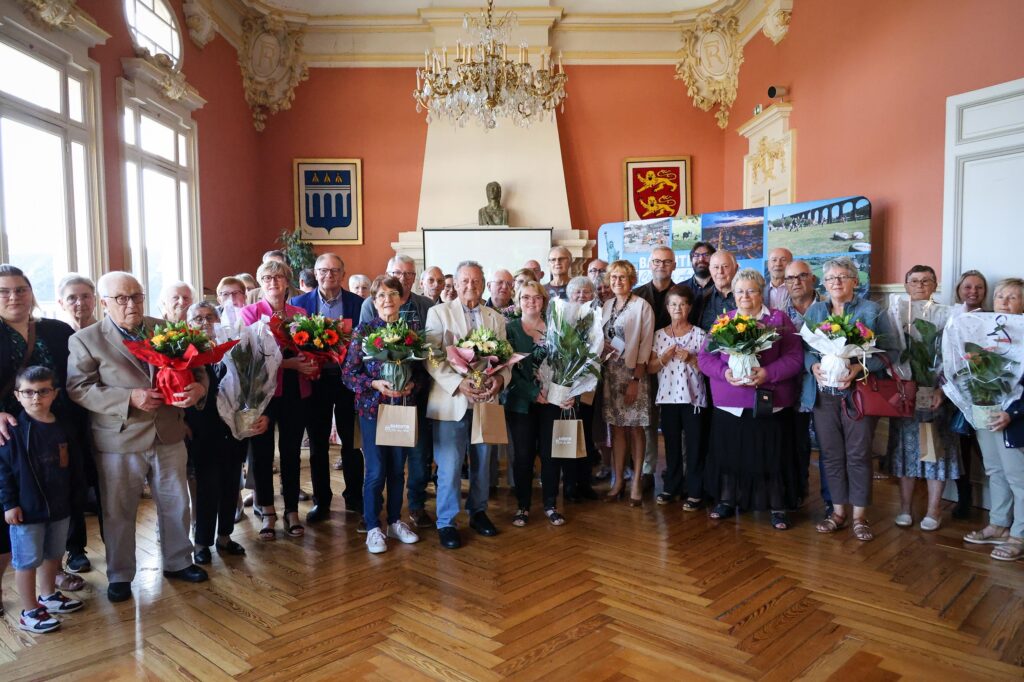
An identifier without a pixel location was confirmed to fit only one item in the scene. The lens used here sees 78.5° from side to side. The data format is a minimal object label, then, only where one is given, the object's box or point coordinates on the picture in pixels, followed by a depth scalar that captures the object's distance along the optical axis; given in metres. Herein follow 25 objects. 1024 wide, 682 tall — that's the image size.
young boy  2.56
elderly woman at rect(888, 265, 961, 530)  3.72
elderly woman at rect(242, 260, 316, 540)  3.65
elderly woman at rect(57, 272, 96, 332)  3.18
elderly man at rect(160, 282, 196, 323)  3.43
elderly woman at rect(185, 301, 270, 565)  3.22
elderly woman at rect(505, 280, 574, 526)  3.78
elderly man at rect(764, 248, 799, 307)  4.69
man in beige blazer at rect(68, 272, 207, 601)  2.75
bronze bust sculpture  9.12
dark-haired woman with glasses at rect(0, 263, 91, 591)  2.67
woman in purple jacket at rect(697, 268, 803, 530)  3.65
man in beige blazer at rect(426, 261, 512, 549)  3.46
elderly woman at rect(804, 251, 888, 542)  3.59
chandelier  6.16
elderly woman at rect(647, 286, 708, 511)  4.00
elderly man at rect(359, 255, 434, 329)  3.74
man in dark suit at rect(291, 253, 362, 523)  3.81
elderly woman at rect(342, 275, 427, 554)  3.41
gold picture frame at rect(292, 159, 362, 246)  9.52
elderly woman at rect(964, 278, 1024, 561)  3.32
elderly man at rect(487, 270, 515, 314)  4.18
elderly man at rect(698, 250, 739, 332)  4.17
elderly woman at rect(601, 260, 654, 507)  4.05
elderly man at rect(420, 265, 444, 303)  5.11
